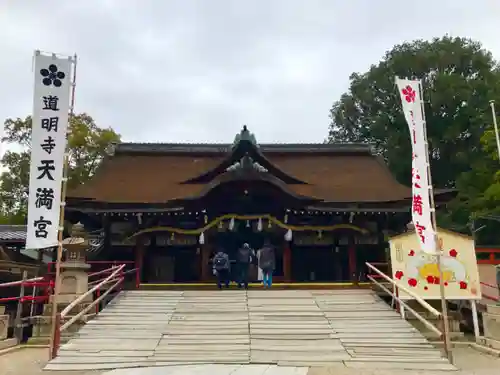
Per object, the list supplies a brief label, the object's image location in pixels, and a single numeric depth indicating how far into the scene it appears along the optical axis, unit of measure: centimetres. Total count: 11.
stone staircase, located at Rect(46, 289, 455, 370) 785
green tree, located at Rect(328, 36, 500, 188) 3297
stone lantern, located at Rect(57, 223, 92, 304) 1066
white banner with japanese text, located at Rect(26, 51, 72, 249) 817
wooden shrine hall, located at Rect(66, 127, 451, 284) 1507
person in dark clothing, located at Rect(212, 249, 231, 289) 1240
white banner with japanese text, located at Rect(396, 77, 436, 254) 866
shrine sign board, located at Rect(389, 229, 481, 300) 1051
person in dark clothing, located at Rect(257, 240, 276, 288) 1286
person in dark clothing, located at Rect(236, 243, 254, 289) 1247
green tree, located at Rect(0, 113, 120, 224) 3219
